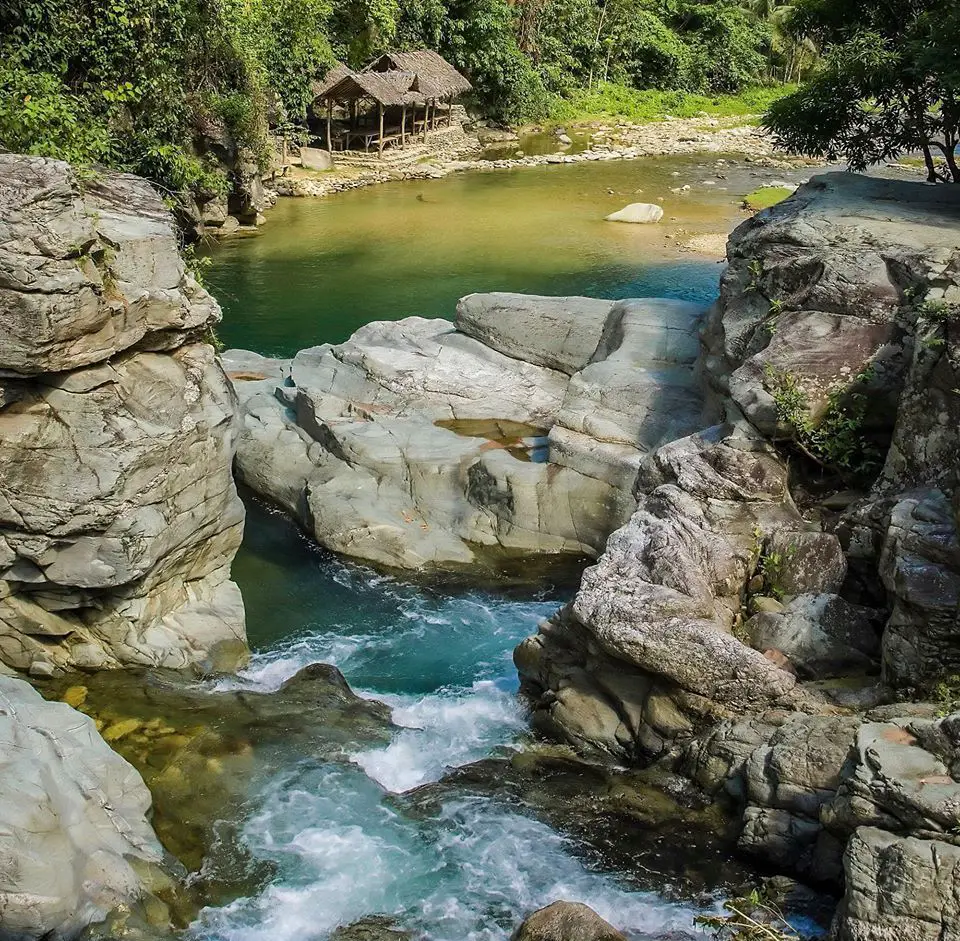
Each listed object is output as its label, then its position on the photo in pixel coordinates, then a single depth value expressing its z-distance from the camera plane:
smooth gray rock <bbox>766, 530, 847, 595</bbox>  11.45
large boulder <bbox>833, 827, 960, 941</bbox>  7.18
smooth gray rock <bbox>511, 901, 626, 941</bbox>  8.17
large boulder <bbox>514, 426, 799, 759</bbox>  10.21
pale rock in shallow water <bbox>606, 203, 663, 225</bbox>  34.72
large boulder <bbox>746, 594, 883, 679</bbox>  10.77
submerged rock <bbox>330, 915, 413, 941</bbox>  8.67
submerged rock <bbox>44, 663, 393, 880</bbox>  9.66
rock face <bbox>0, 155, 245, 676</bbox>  10.85
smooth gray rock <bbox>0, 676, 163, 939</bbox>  7.73
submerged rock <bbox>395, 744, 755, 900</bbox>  9.27
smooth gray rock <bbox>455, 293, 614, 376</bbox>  19.52
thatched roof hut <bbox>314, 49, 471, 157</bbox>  39.72
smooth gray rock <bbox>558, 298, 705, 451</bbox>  16.50
